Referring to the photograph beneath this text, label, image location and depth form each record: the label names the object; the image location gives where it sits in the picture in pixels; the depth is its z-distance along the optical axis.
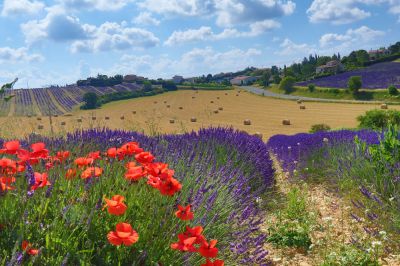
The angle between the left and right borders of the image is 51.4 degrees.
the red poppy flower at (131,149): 2.75
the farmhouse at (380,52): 94.01
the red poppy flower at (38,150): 2.40
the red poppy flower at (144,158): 2.46
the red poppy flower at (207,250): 1.84
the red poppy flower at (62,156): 2.78
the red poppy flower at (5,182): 1.89
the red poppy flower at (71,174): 2.44
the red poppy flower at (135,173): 2.17
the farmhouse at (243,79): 108.69
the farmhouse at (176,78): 135.75
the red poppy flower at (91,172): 2.33
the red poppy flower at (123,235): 1.66
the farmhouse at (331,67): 63.94
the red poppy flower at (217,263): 1.92
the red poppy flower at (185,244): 1.75
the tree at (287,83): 53.79
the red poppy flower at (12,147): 2.30
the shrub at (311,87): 47.06
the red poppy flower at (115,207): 1.83
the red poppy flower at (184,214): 2.00
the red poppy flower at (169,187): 2.07
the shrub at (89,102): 42.91
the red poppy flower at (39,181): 2.00
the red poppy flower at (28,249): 1.67
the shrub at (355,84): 39.84
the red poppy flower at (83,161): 2.50
